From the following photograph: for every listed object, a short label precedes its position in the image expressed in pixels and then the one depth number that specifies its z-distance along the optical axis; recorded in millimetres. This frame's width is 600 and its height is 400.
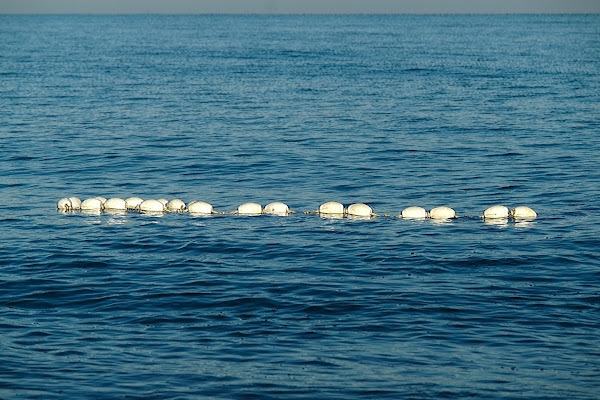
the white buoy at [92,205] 33625
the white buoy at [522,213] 31891
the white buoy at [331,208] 32625
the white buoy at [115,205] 33350
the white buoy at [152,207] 33094
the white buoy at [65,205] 33844
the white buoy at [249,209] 32812
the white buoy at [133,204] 33469
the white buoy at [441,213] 32031
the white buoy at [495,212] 31797
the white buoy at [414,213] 32188
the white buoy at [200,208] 32969
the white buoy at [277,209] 32875
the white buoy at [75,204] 33875
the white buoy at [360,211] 32375
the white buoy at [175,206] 33281
